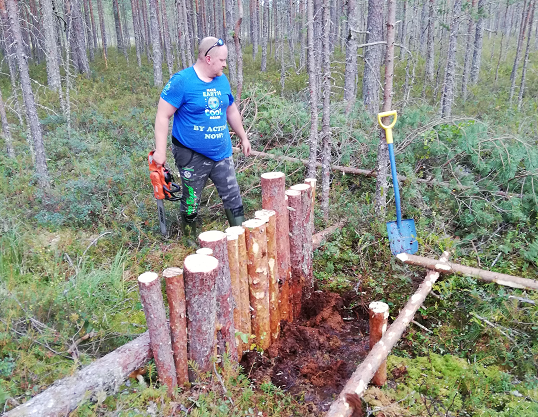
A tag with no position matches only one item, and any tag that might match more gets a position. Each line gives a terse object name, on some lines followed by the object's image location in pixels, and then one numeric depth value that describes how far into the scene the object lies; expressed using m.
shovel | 4.23
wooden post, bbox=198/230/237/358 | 2.71
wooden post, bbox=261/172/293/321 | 3.42
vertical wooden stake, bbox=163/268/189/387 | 2.48
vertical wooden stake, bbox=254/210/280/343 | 3.29
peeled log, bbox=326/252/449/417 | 2.41
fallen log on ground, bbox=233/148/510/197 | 5.05
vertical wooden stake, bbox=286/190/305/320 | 3.60
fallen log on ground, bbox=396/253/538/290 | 3.56
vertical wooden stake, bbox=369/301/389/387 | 2.90
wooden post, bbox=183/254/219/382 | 2.50
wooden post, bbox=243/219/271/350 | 3.08
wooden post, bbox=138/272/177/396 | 2.41
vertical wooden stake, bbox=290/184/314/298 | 3.72
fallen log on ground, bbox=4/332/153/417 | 2.13
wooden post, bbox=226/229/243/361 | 2.94
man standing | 3.75
